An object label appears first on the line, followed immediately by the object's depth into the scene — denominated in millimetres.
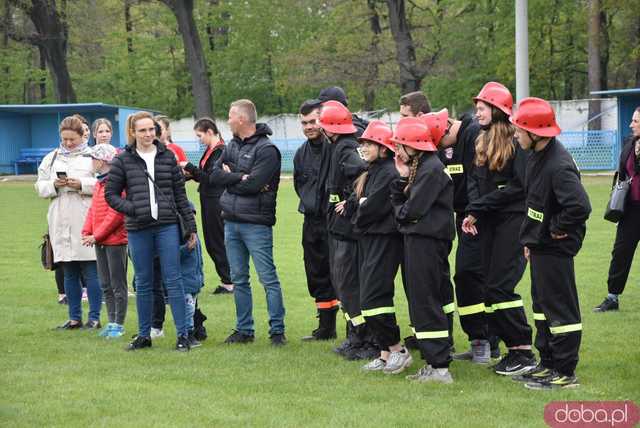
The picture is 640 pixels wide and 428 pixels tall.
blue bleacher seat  44769
